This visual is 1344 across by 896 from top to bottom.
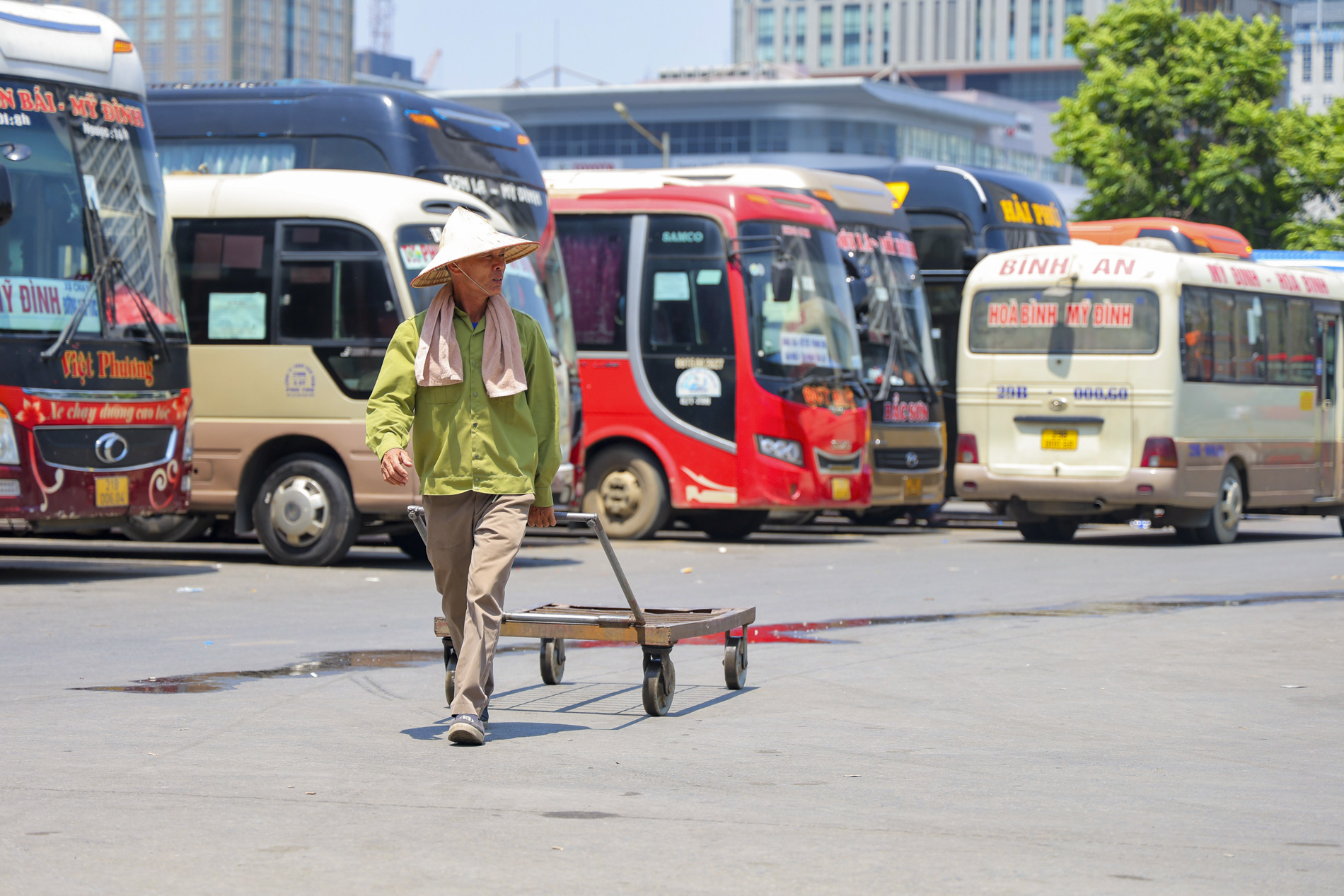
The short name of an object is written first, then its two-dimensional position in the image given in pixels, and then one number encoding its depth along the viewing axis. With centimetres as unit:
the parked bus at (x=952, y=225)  2252
